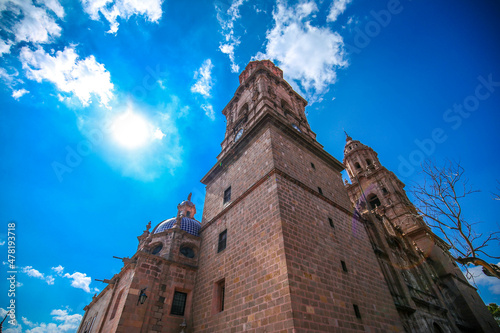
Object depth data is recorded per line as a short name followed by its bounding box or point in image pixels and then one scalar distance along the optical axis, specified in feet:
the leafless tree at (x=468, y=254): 18.86
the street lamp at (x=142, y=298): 32.94
